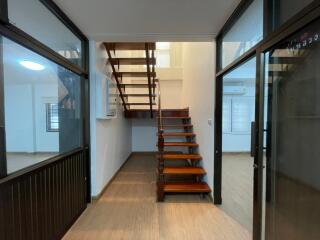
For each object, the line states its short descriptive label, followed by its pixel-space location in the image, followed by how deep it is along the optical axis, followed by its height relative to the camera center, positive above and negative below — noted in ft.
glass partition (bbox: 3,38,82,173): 5.44 +0.22
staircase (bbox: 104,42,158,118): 13.01 +3.10
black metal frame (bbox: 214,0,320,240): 4.26 +1.76
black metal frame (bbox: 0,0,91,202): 4.92 +1.86
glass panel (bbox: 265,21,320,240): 4.13 -0.53
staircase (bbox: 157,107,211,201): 11.10 -3.22
